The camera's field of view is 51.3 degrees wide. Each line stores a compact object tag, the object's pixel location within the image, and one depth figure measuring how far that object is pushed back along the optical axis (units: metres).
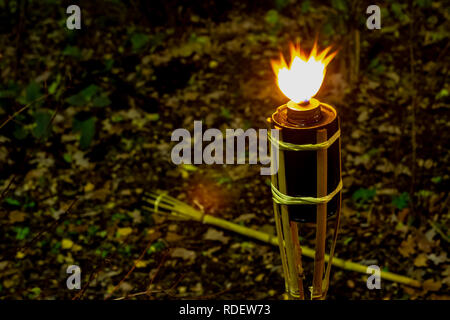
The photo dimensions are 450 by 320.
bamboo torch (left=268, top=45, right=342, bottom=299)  1.98
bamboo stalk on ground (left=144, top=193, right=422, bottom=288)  3.75
